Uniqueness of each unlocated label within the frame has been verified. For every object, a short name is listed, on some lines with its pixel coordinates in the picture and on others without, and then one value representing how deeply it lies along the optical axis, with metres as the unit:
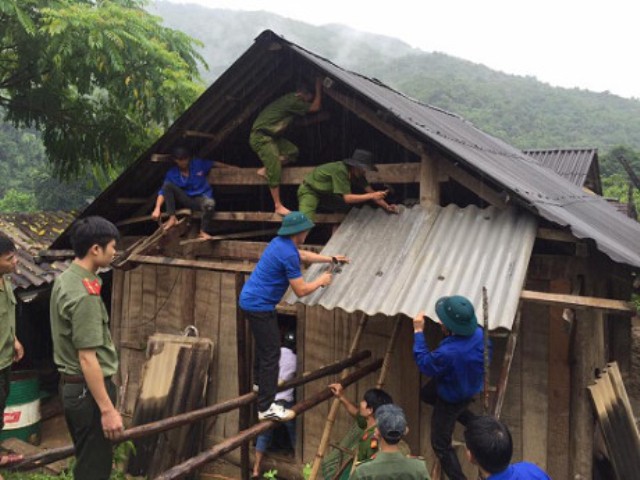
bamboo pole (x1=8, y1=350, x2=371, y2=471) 3.41
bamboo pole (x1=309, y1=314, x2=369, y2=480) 4.26
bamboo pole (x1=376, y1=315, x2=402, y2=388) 4.43
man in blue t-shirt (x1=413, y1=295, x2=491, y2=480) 3.77
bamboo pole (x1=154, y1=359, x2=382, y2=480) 3.46
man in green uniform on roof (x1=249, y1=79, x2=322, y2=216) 5.81
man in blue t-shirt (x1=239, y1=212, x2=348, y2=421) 4.34
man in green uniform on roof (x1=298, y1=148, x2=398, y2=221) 5.26
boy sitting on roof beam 6.58
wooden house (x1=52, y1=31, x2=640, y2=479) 4.31
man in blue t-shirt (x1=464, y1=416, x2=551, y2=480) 3.07
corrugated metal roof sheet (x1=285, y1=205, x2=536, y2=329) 4.04
